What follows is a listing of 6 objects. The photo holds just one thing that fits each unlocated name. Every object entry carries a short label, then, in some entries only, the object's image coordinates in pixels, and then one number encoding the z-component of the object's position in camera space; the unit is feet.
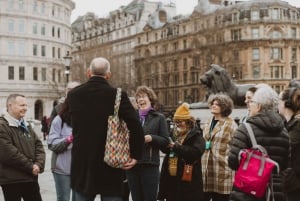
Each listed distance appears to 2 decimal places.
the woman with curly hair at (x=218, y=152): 22.91
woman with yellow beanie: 22.41
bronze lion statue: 59.47
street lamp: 98.64
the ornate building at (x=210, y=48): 231.30
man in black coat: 17.49
